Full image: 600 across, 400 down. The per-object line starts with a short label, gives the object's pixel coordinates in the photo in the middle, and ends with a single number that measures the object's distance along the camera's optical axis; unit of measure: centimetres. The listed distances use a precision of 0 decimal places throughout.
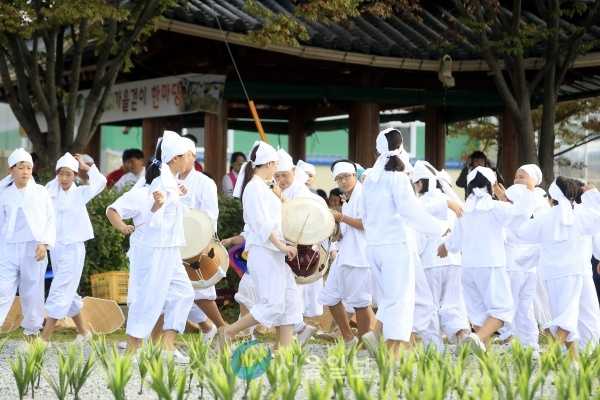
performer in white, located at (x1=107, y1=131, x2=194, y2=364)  1380
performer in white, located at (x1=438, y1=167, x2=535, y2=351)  1508
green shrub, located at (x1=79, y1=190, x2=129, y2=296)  2006
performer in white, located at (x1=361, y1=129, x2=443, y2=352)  1374
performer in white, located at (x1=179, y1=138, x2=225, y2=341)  1630
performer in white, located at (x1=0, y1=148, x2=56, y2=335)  1631
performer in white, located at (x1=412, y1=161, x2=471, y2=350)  1551
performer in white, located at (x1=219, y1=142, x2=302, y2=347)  1415
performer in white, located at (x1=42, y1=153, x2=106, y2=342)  1654
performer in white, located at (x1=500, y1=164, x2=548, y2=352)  1545
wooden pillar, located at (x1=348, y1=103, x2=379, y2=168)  2698
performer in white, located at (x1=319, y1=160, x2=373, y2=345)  1597
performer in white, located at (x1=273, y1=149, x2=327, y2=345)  1569
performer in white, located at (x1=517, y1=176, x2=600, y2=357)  1456
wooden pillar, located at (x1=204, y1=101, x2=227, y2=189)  2631
